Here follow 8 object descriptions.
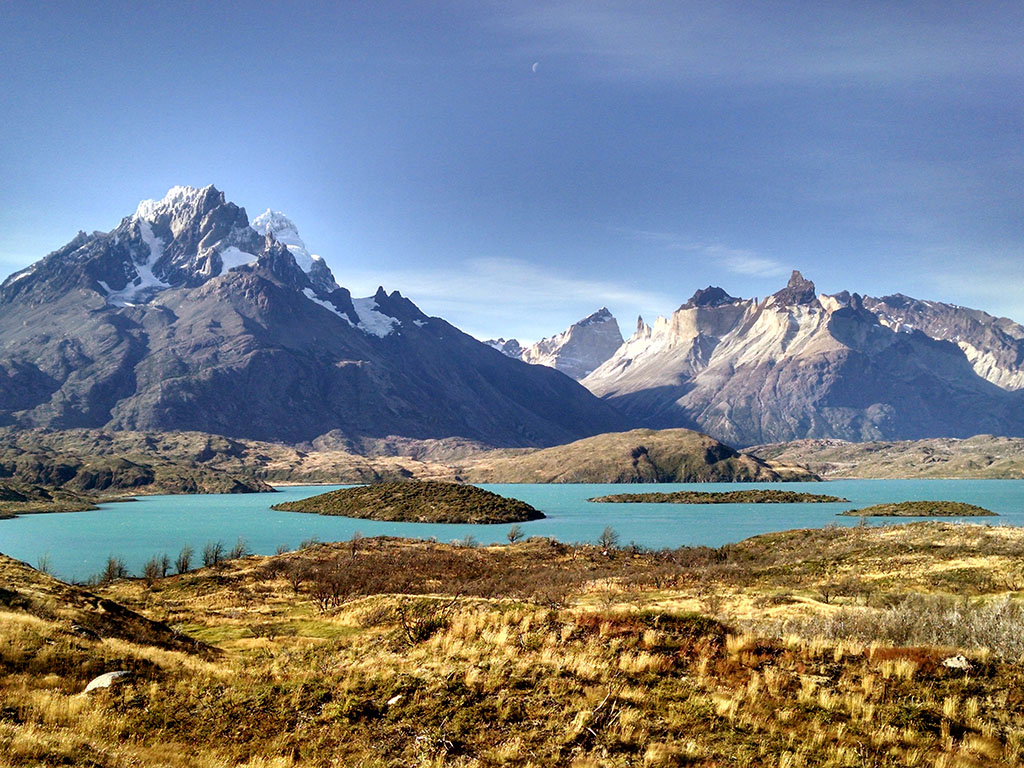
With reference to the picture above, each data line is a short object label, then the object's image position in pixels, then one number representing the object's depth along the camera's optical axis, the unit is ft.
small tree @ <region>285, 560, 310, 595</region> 226.58
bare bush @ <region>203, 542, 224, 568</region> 278.56
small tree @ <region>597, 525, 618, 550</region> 337.19
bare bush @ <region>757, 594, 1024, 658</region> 75.21
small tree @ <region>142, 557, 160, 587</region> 246.99
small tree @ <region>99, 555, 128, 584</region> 246.90
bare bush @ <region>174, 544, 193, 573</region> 271.28
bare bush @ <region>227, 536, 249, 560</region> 304.91
